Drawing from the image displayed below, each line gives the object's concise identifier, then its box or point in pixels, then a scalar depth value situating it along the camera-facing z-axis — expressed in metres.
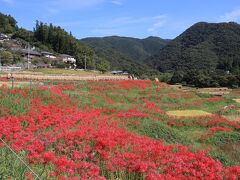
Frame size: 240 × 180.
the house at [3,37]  107.12
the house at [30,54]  86.08
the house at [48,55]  91.74
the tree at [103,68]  70.33
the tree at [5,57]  67.51
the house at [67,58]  85.17
